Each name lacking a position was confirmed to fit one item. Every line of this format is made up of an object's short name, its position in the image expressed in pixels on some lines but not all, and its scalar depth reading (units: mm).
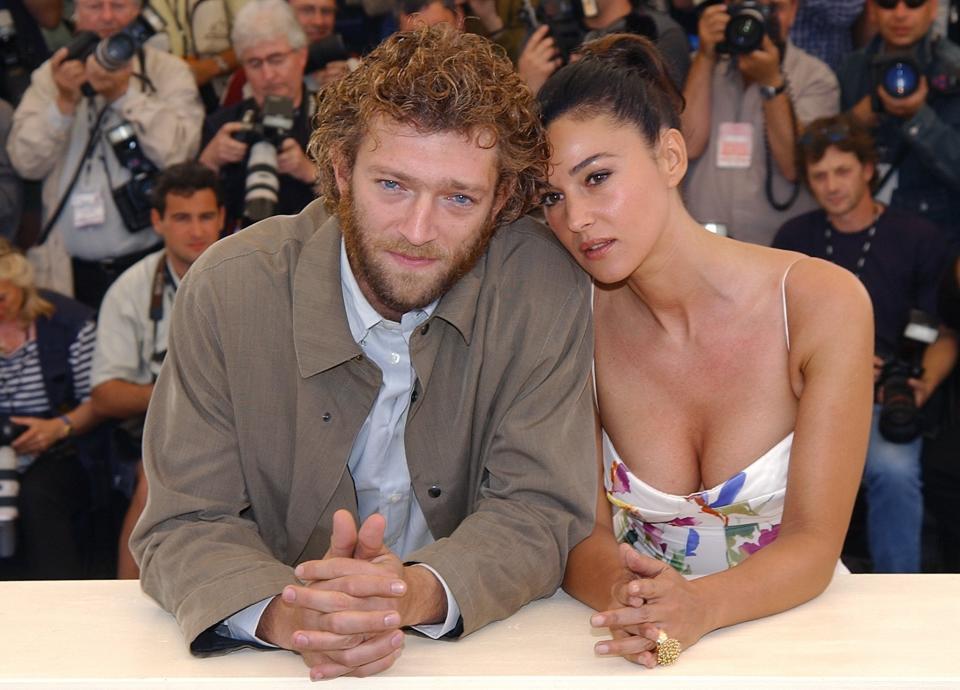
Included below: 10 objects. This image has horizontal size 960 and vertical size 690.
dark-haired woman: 1776
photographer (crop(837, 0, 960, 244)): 3627
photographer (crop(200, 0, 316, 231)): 3885
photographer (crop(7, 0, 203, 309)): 3924
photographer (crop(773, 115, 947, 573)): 3473
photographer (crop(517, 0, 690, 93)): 3615
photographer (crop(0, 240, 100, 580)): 3566
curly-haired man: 1691
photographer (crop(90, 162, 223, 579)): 3699
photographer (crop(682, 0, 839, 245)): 3732
